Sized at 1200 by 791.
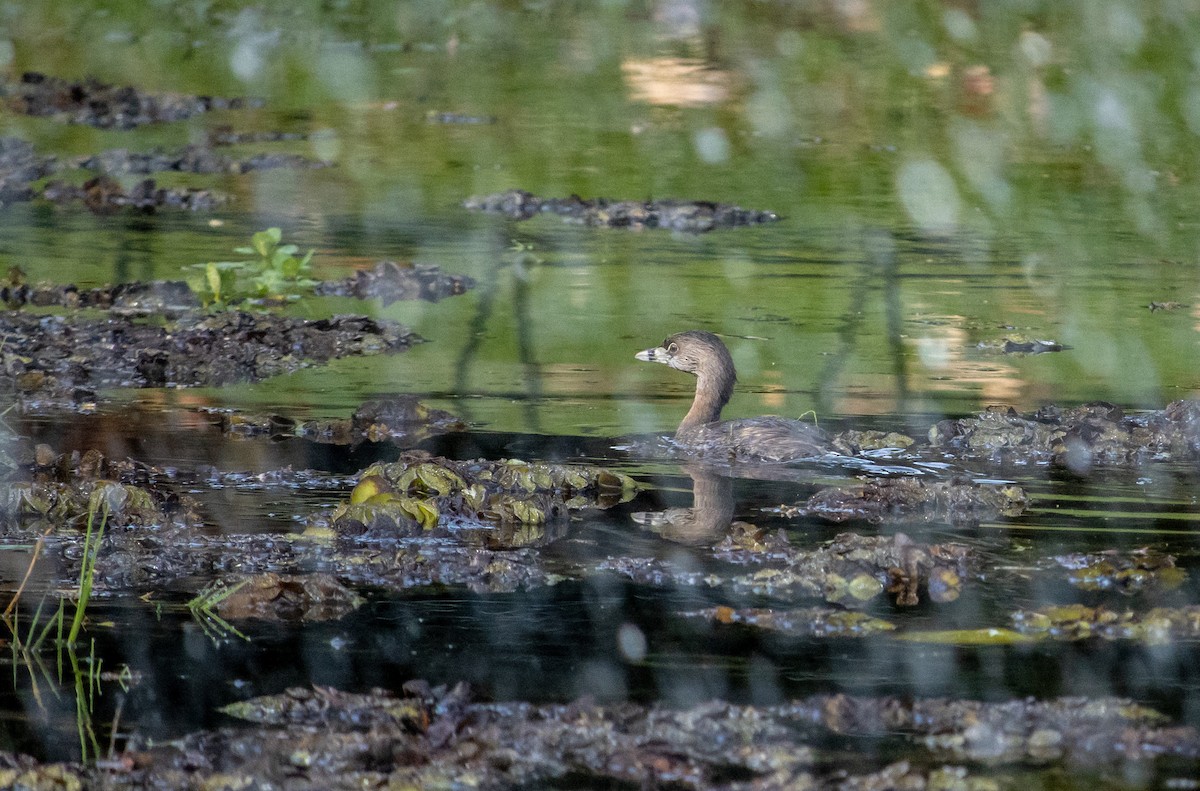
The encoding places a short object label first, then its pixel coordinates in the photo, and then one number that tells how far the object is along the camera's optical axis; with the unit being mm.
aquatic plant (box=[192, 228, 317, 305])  26437
